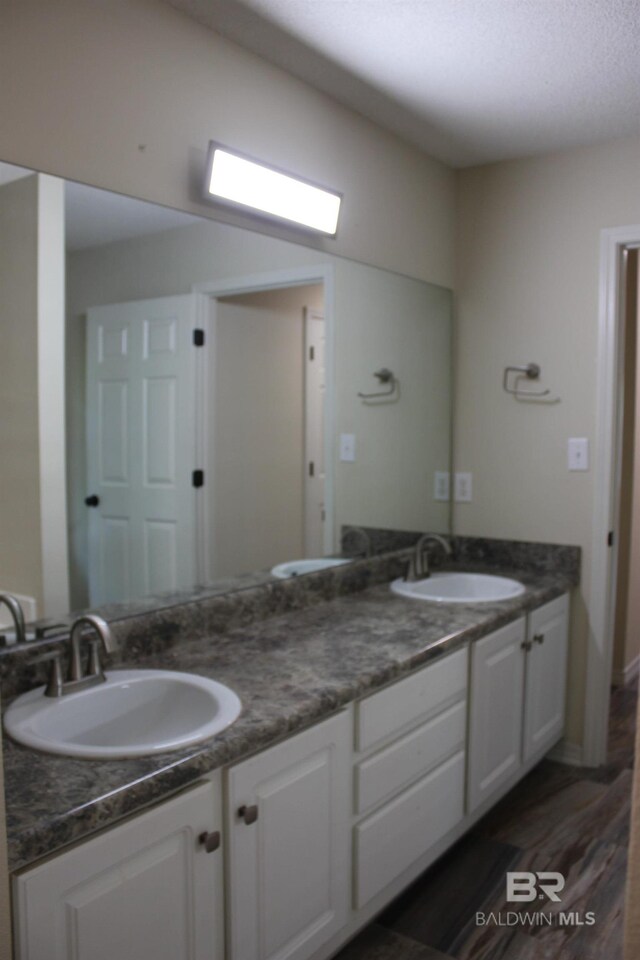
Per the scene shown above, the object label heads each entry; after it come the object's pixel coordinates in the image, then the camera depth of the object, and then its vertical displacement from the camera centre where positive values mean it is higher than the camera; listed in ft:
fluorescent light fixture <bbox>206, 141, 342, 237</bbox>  6.13 +2.24
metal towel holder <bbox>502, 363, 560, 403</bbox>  9.49 +0.84
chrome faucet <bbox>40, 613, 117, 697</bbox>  4.78 -1.47
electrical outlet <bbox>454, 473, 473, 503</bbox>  10.16 -0.55
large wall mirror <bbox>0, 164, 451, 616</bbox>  5.18 +0.44
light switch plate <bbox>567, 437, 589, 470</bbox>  9.17 -0.06
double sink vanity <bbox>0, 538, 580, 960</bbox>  3.75 -2.02
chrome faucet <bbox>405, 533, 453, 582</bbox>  8.95 -1.39
